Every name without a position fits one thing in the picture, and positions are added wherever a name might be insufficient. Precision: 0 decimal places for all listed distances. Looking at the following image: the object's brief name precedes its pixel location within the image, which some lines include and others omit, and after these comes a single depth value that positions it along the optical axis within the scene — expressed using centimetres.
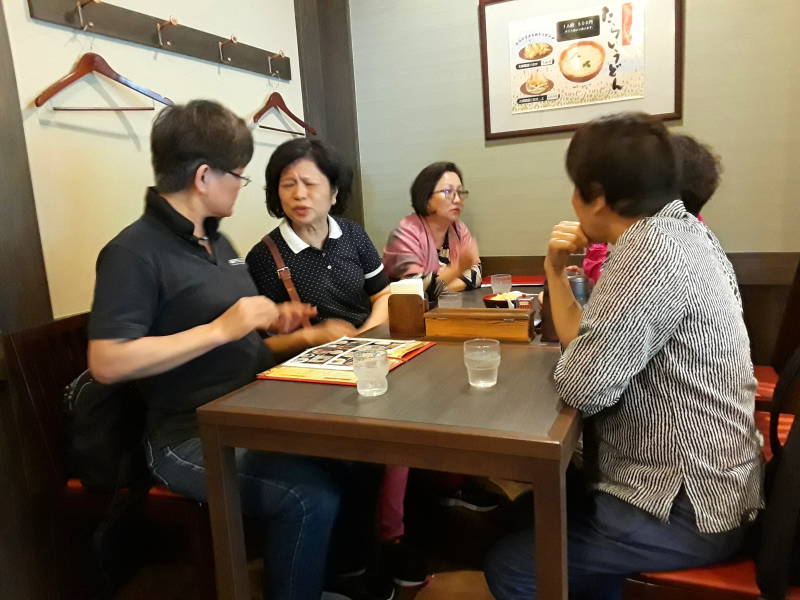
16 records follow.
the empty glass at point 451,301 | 183
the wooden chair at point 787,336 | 203
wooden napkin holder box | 153
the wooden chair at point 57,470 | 147
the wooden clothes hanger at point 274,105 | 263
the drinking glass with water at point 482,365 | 117
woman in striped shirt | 101
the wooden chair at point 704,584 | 99
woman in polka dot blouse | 199
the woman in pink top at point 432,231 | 263
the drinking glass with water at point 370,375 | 117
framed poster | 264
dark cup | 177
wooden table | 94
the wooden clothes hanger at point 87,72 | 170
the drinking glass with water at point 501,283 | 212
